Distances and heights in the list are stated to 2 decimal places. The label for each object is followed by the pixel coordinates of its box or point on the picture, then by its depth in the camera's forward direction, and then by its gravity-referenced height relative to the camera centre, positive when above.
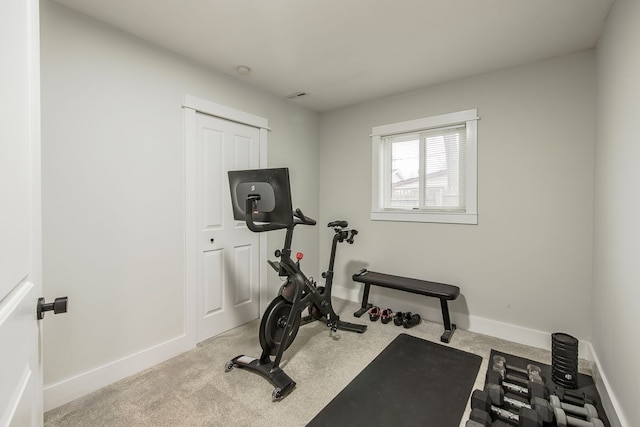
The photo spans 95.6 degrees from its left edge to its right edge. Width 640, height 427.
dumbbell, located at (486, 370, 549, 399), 1.84 -1.21
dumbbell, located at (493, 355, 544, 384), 2.05 -1.20
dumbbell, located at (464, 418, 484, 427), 1.58 -1.18
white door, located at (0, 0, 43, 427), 0.58 -0.01
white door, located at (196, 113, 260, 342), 2.65 -0.28
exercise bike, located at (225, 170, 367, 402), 2.07 -0.80
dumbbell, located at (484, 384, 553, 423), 1.63 -1.15
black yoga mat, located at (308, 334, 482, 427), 1.74 -1.25
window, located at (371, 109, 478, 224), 2.93 +0.45
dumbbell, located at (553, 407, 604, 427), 1.60 -1.18
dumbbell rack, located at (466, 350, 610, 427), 1.63 -1.20
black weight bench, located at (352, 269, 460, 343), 2.71 -0.77
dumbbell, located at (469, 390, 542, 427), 1.59 -1.17
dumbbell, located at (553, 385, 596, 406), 1.83 -1.20
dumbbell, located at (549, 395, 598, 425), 1.67 -1.18
